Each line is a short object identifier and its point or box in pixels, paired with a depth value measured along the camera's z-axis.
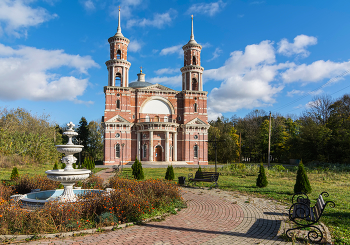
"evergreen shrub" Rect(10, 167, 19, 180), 15.04
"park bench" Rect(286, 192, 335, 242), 6.09
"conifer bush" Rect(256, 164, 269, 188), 13.91
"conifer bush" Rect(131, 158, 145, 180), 16.91
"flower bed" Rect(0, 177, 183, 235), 6.30
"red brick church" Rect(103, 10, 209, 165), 37.31
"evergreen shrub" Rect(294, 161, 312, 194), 11.57
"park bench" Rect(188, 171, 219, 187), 14.26
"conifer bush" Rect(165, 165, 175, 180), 15.85
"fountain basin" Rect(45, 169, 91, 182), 8.43
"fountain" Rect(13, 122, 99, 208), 8.44
